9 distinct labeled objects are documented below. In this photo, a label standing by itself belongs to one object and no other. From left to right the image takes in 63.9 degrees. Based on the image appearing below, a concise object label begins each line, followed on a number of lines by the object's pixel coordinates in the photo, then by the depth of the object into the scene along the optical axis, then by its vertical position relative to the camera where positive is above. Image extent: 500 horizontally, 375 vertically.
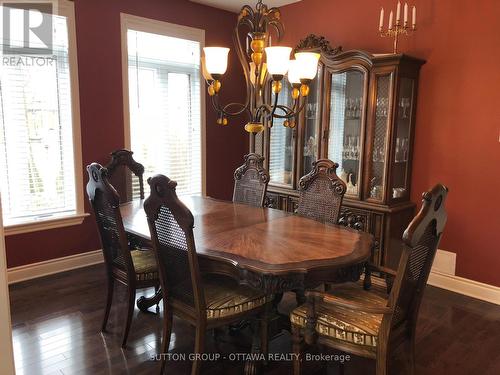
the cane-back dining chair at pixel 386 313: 1.71 -0.87
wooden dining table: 1.89 -0.62
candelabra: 3.38 +0.92
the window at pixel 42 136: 3.40 -0.08
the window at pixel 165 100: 4.12 +0.32
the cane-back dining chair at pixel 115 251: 2.39 -0.79
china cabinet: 3.46 +0.02
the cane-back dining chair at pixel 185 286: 1.95 -0.82
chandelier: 2.34 +0.40
